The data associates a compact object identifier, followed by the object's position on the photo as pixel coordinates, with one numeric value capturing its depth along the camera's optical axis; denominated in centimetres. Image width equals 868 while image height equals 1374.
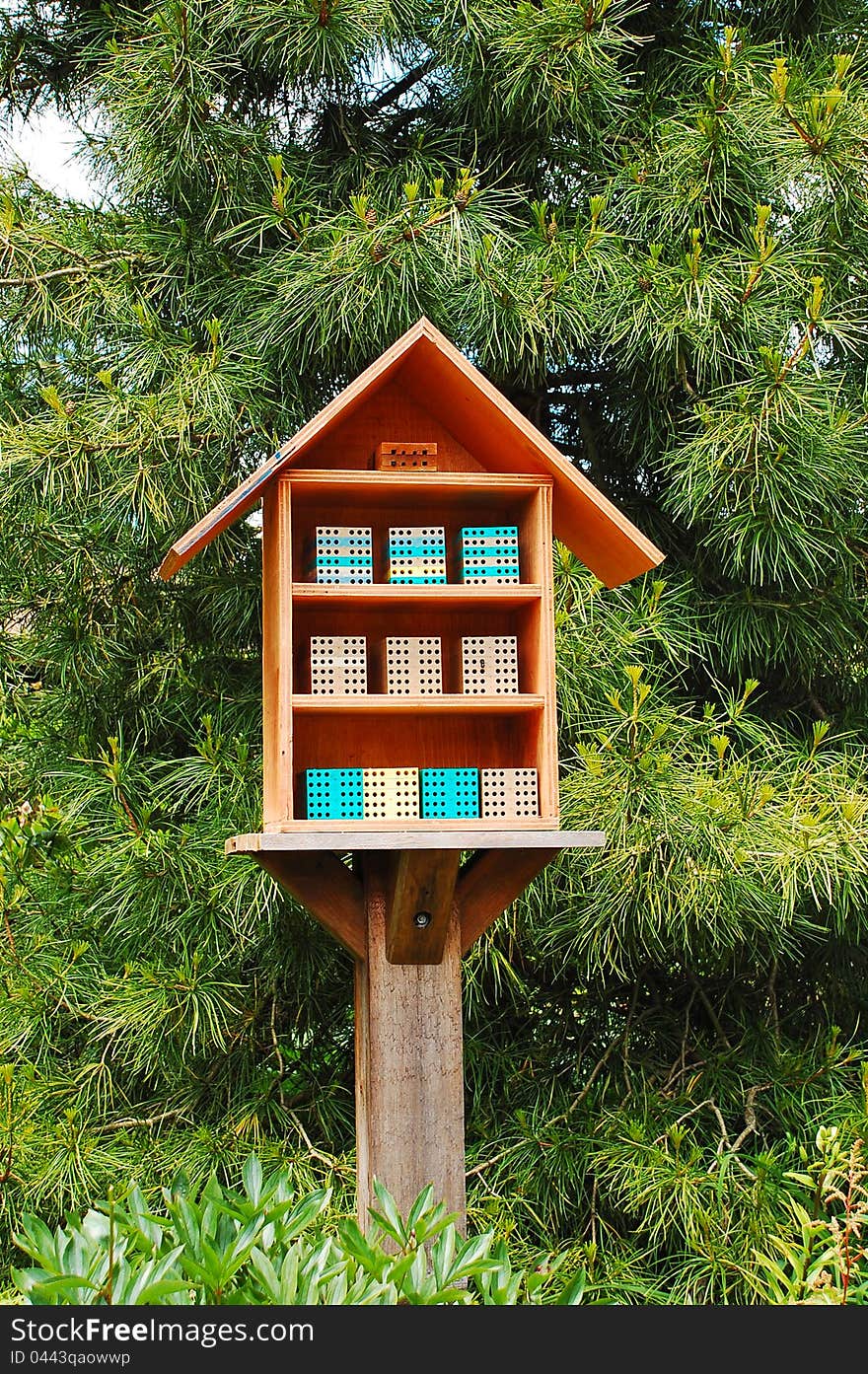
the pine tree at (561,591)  334
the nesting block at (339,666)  236
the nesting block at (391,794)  227
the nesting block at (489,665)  242
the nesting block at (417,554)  243
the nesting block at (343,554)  239
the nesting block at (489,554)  246
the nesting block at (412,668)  238
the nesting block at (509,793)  233
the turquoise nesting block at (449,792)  232
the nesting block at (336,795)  227
